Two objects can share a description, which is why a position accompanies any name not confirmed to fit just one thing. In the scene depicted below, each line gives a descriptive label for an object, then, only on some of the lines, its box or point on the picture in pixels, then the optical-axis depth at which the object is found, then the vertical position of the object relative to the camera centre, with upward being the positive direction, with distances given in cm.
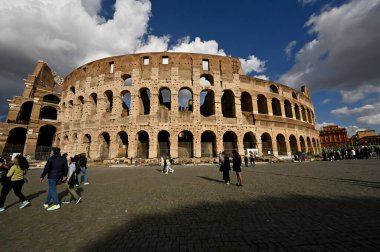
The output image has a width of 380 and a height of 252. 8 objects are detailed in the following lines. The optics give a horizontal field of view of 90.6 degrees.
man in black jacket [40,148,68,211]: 486 -29
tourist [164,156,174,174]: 1201 -31
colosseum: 2083 +565
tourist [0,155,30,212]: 487 -46
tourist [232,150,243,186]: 720 -24
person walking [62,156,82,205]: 516 -52
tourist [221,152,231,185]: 776 -30
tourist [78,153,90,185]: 862 -13
